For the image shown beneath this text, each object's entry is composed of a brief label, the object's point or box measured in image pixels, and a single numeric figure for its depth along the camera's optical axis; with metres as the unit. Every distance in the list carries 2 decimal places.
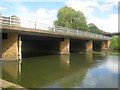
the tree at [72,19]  30.36
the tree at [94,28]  52.32
